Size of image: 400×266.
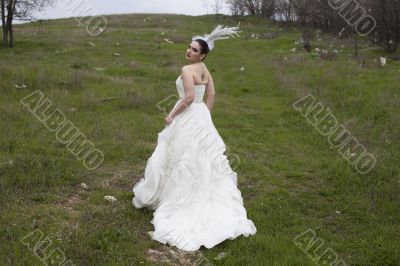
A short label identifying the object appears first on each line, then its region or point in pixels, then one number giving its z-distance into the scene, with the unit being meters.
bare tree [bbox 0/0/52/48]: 32.44
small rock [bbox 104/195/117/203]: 8.57
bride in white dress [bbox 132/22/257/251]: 7.48
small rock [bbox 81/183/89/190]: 9.17
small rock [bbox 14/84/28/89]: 17.06
